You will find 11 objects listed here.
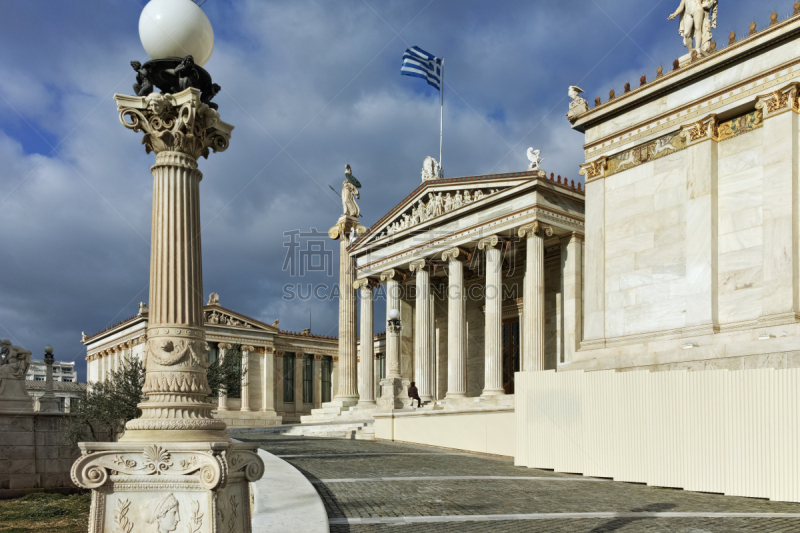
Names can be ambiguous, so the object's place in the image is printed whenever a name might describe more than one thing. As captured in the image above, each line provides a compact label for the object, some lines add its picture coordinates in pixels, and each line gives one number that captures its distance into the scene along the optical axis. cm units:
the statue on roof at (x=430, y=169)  3694
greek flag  3662
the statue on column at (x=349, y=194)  4262
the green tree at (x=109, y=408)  2448
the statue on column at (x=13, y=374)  2536
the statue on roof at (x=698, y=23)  1992
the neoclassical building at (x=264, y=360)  5275
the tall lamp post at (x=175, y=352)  582
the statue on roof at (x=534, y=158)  3084
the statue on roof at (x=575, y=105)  2248
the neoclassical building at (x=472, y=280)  2964
